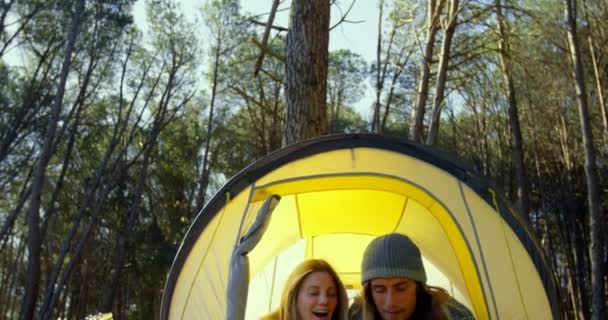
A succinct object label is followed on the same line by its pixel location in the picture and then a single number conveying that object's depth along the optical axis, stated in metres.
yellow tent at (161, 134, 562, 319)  2.97
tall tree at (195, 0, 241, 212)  16.19
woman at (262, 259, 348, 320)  2.75
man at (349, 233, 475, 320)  2.49
